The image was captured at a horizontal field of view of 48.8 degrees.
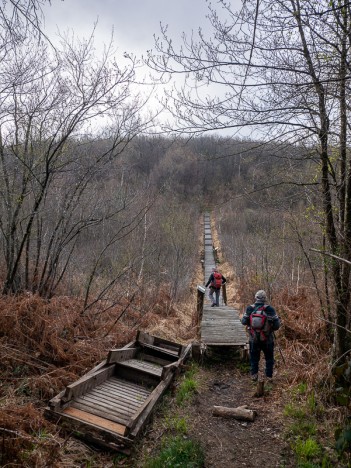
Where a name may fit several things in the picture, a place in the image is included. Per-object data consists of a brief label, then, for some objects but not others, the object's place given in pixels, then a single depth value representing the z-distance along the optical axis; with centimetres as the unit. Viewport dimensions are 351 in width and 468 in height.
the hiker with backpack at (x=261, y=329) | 685
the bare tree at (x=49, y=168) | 811
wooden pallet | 505
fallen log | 577
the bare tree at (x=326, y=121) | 454
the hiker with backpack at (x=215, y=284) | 1420
